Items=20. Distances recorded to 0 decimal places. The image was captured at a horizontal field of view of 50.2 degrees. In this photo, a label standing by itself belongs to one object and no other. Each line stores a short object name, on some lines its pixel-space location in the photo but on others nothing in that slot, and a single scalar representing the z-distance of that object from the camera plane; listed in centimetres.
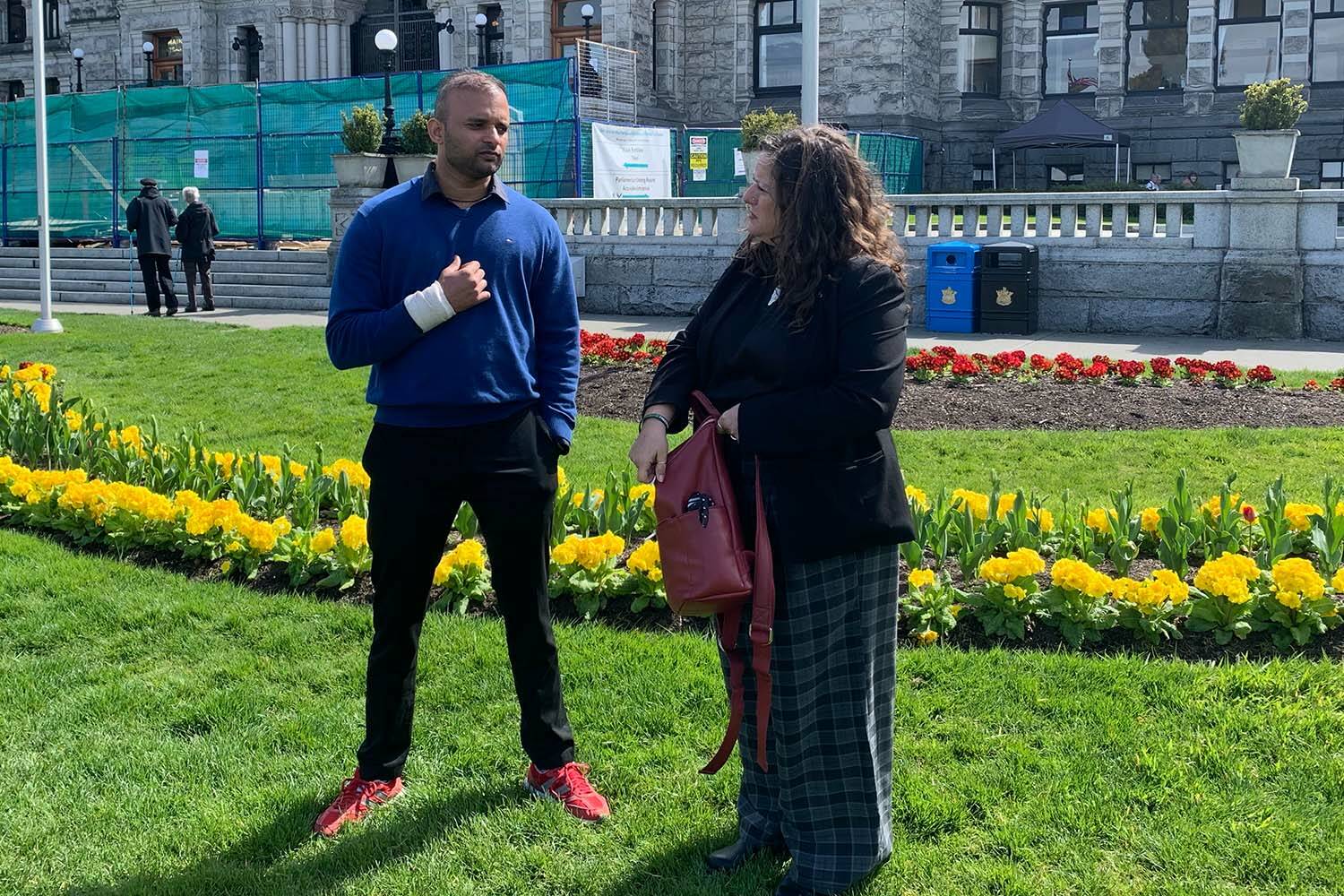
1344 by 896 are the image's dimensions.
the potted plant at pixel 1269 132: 1659
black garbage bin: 1761
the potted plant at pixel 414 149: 2144
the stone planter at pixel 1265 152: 1656
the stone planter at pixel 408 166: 2141
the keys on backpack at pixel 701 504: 363
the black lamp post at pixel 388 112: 2269
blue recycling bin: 1788
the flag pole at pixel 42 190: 1717
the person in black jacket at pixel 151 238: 2034
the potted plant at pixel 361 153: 2161
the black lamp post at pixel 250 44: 4128
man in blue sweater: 395
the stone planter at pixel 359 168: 2173
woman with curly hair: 354
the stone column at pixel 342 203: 2177
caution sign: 2677
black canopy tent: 2970
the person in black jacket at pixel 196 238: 2038
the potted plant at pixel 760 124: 1992
